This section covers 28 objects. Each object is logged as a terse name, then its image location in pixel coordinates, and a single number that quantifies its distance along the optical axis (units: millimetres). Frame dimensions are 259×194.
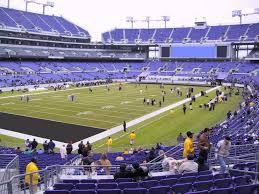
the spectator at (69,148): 12174
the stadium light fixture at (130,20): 80377
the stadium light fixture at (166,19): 77742
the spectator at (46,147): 13453
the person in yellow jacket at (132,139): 15634
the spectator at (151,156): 8978
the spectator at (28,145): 14083
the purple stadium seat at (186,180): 5328
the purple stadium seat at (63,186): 5271
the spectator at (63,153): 10999
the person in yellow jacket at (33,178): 5752
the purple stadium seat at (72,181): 5855
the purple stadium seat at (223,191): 4510
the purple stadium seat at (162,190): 4791
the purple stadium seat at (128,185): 5198
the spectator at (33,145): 13697
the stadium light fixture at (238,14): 67789
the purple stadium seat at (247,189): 4588
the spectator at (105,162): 7230
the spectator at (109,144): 14598
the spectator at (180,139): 14847
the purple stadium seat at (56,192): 4695
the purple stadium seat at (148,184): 5222
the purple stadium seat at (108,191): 4711
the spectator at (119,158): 9904
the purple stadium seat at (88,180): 5868
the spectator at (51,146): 13429
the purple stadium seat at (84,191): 4685
